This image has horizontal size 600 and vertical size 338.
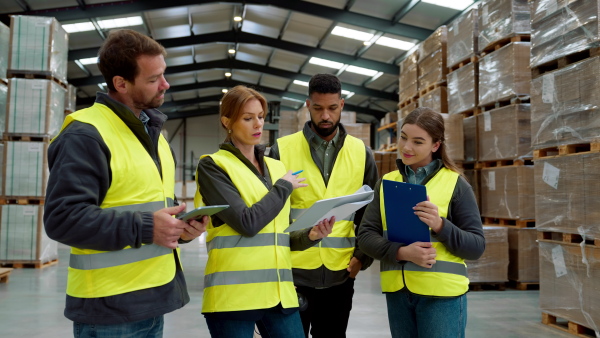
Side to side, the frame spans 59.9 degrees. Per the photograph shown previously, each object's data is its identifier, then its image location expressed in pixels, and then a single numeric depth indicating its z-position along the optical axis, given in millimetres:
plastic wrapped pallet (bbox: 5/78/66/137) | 9234
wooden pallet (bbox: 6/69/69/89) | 9307
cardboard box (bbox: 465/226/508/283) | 7418
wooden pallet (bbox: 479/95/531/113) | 7173
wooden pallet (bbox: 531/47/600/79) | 4922
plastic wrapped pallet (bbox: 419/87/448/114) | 9023
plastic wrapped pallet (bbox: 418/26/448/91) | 8961
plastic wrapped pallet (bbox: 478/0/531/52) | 7023
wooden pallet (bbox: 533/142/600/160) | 4825
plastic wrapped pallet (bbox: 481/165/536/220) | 7242
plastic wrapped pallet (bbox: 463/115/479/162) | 8133
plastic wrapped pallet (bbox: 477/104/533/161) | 7176
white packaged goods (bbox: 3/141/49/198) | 9289
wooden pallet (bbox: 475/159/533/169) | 7309
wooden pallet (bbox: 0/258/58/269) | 9341
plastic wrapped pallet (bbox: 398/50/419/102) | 10172
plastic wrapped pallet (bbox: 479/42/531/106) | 7047
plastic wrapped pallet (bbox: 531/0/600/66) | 4828
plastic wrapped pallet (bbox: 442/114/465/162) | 8086
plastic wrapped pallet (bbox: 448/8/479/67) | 7938
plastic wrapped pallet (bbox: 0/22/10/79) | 9362
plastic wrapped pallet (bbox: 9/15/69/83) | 9281
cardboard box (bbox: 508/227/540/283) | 7453
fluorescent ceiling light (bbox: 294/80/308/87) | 22672
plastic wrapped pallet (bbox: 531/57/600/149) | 4836
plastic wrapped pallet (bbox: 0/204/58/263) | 9234
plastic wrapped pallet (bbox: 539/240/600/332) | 4770
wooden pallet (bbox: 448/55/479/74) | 7953
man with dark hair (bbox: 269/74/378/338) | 2770
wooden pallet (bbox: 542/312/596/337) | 5059
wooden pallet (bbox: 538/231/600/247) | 4925
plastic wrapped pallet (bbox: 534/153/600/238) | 4789
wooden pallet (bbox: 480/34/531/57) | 7069
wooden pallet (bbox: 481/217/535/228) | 7426
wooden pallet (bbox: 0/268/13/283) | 7717
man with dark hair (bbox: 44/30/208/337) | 1635
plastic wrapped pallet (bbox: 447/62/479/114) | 7996
